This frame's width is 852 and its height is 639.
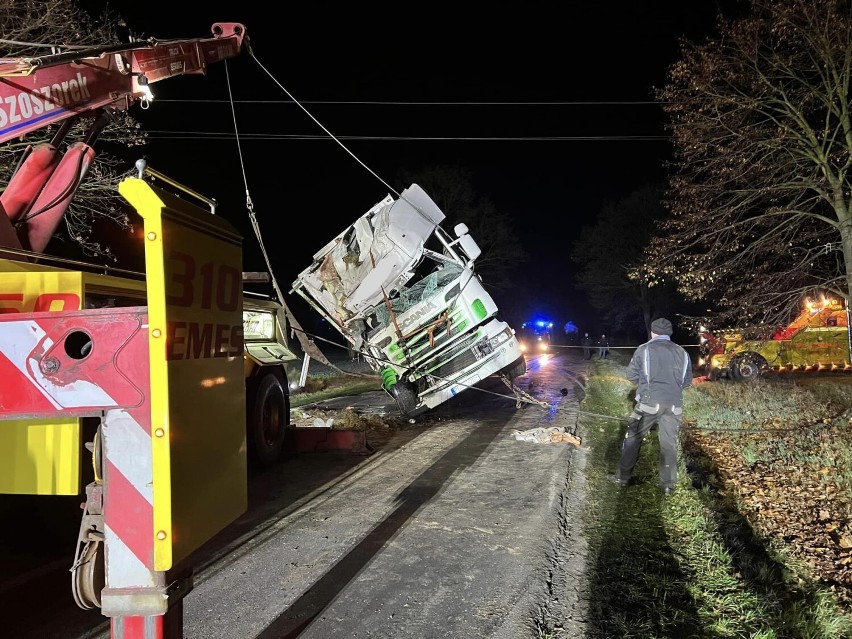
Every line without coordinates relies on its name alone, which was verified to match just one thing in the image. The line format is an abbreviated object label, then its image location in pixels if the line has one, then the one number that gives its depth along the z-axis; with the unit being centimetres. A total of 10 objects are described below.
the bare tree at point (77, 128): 776
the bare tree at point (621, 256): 3528
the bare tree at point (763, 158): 776
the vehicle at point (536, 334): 3167
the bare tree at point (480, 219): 3684
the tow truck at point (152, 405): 176
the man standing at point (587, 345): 2553
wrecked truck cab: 923
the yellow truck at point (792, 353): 1357
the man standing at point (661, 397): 570
